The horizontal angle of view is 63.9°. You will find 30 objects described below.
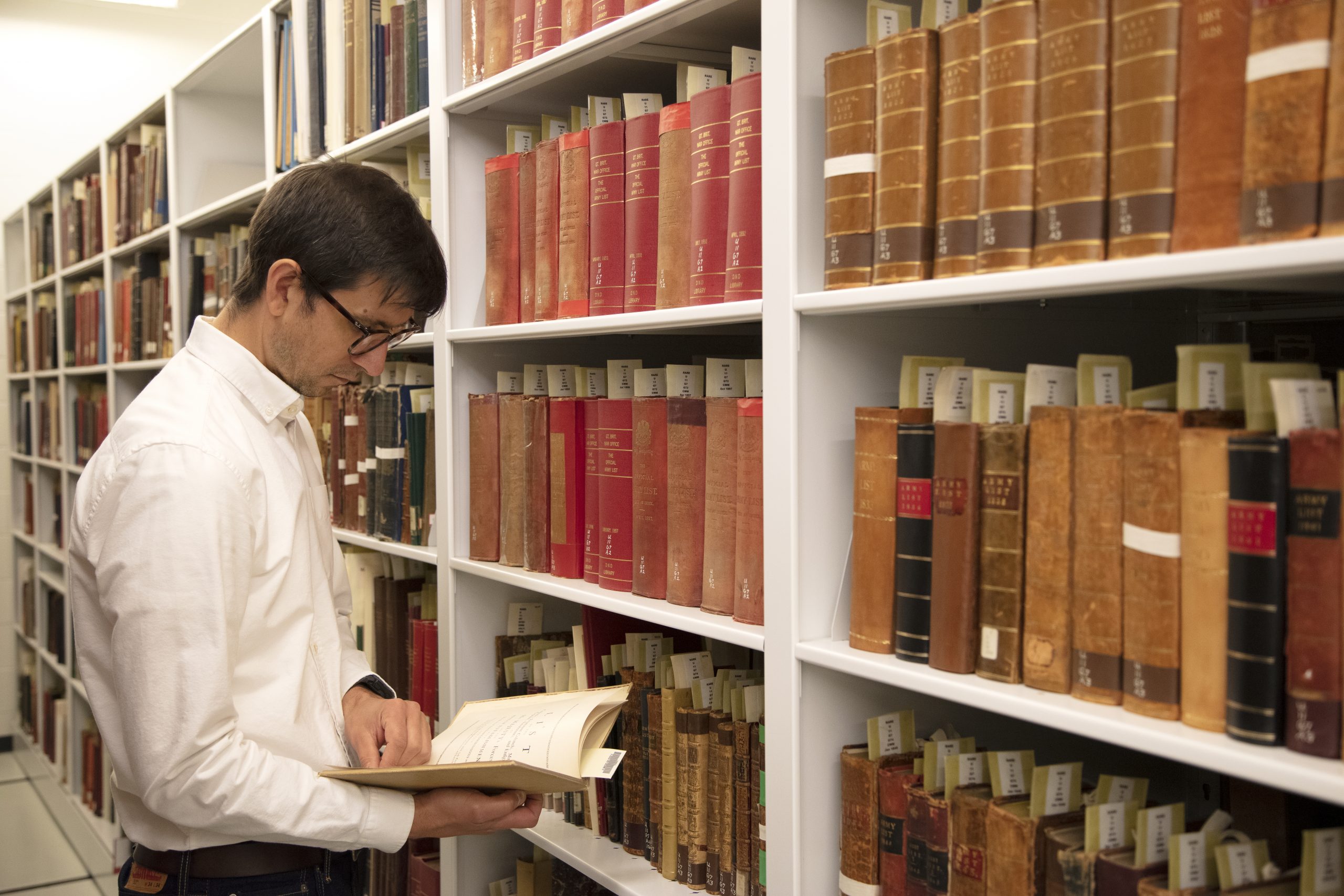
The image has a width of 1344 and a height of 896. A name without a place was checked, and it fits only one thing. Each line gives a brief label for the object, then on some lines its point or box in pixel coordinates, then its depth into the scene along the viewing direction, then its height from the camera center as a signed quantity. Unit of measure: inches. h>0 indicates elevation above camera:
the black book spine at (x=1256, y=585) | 32.6 -5.4
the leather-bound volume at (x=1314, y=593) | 31.4 -5.5
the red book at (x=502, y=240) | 70.9 +11.3
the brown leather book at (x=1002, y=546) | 40.4 -5.3
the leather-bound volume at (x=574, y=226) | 63.6 +10.9
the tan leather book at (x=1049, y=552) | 38.9 -5.3
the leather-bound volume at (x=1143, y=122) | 34.8 +9.4
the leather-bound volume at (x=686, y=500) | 56.2 -4.8
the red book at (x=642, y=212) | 58.8 +10.9
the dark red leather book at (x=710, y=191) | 53.3 +10.9
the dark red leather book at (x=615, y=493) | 61.8 -4.8
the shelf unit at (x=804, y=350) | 38.0 +3.0
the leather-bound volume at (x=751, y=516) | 51.3 -5.1
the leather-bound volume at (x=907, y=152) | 42.5 +10.3
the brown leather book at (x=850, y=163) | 44.4 +10.3
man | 46.3 -8.1
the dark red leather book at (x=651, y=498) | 58.9 -4.9
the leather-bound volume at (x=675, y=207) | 56.2 +10.6
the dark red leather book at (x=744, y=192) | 50.6 +10.3
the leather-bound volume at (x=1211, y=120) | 33.2 +9.0
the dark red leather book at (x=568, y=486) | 65.9 -4.7
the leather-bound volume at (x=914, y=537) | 43.5 -5.3
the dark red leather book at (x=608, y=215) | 61.1 +11.1
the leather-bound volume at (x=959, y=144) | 40.9 +10.2
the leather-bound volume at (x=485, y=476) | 72.7 -4.5
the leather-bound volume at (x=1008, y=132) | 38.6 +10.0
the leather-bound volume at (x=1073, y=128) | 36.5 +9.7
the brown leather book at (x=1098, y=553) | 37.3 -5.1
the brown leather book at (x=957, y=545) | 41.6 -5.3
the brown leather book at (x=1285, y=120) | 31.0 +8.4
